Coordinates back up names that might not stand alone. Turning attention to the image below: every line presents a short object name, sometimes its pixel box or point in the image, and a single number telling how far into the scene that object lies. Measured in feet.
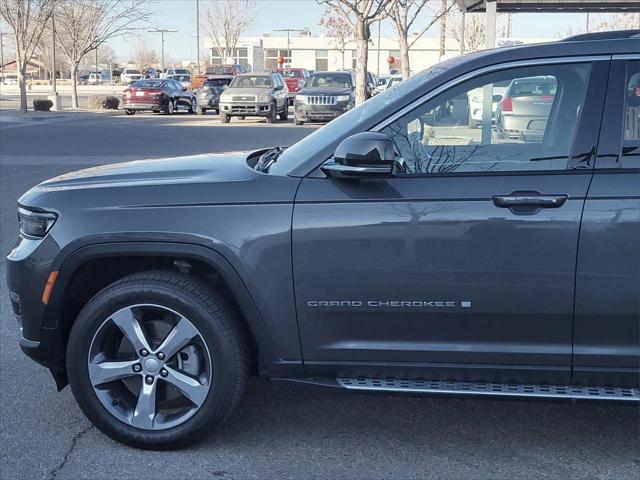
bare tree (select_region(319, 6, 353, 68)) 185.22
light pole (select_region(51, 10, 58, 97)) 105.48
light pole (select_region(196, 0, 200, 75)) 191.52
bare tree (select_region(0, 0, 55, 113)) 94.27
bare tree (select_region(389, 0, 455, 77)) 90.46
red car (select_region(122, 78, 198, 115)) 100.17
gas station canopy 51.31
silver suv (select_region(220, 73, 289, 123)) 84.84
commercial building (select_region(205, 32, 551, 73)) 277.85
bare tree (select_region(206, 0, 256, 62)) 228.02
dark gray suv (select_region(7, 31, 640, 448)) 10.71
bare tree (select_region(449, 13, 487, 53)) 145.38
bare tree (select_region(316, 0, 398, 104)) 69.92
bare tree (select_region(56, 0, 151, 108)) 113.09
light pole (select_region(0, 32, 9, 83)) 109.96
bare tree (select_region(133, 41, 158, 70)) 343.67
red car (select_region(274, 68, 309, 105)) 142.72
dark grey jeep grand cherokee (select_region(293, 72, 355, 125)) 79.05
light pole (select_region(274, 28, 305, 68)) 285.43
